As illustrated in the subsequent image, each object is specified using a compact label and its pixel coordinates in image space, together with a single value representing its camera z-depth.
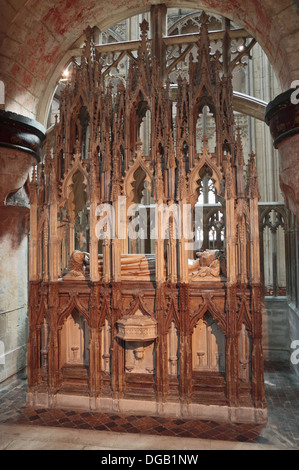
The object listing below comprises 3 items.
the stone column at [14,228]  6.28
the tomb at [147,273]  5.49
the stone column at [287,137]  5.45
